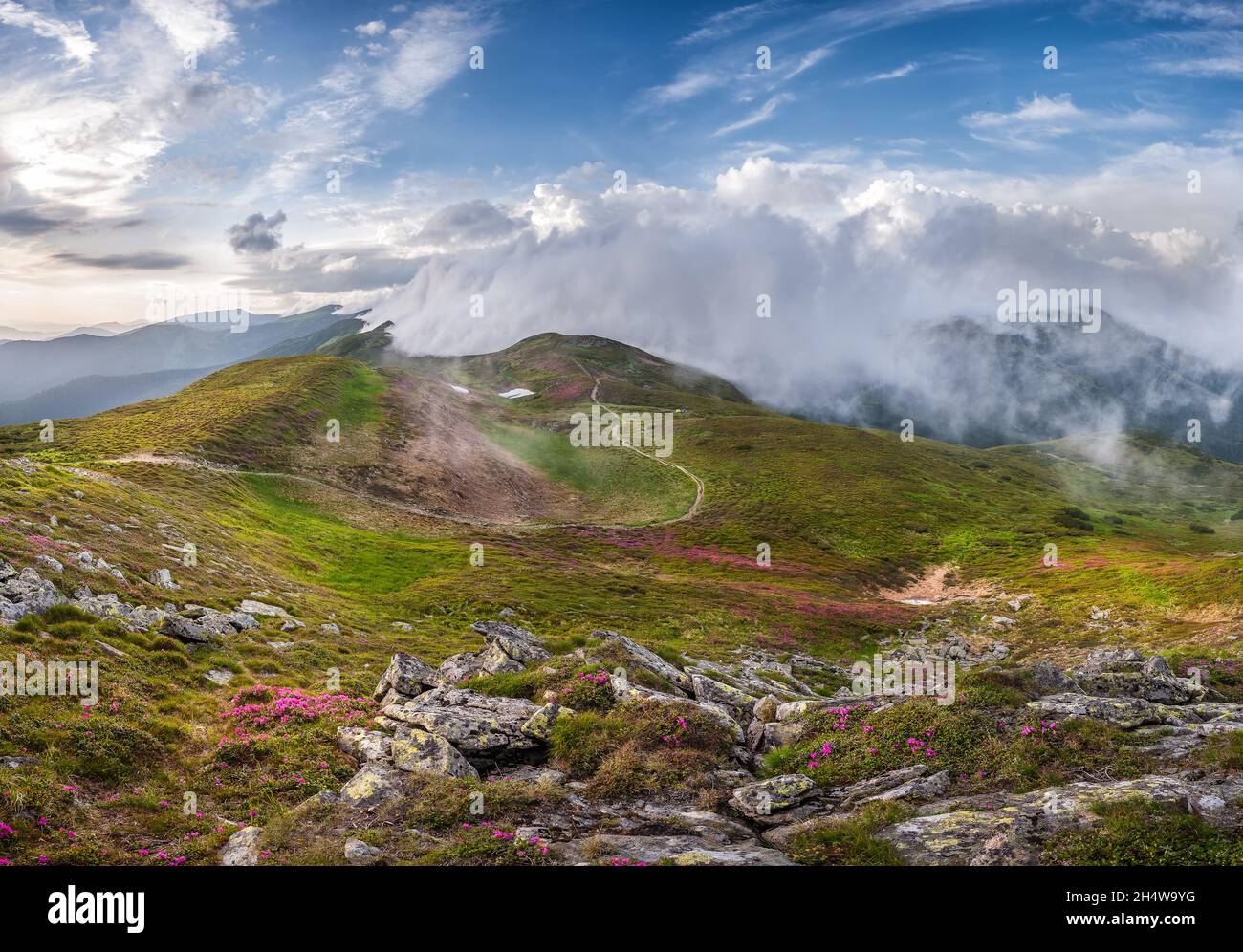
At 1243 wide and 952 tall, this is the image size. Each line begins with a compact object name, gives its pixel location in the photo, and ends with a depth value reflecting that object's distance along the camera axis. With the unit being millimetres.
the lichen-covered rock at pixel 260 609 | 32969
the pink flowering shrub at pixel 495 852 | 12297
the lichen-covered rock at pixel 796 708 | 20500
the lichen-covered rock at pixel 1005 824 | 12344
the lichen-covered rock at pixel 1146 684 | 22156
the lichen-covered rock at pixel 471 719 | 18562
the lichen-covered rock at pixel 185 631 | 26031
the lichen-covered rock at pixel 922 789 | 14992
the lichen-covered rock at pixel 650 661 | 24500
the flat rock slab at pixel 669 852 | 12422
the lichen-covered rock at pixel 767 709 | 21500
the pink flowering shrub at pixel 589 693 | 20625
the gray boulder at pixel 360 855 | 12383
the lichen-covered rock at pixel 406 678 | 23578
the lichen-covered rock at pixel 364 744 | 18359
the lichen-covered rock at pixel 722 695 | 23639
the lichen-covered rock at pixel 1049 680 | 19297
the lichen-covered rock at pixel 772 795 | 15391
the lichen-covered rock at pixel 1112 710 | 17234
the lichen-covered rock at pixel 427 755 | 17047
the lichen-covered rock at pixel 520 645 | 26125
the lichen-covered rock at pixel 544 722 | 19078
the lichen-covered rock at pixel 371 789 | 15453
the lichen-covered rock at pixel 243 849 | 13109
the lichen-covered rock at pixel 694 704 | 19703
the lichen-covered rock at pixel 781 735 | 19172
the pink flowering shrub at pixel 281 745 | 16859
